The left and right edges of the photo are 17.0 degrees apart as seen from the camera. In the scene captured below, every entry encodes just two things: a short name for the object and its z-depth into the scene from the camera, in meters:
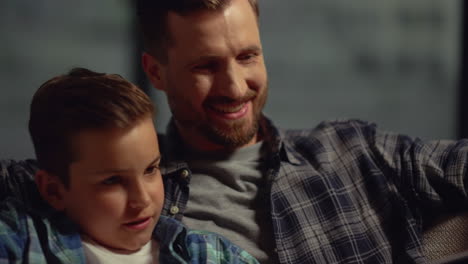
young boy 1.84
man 2.02
